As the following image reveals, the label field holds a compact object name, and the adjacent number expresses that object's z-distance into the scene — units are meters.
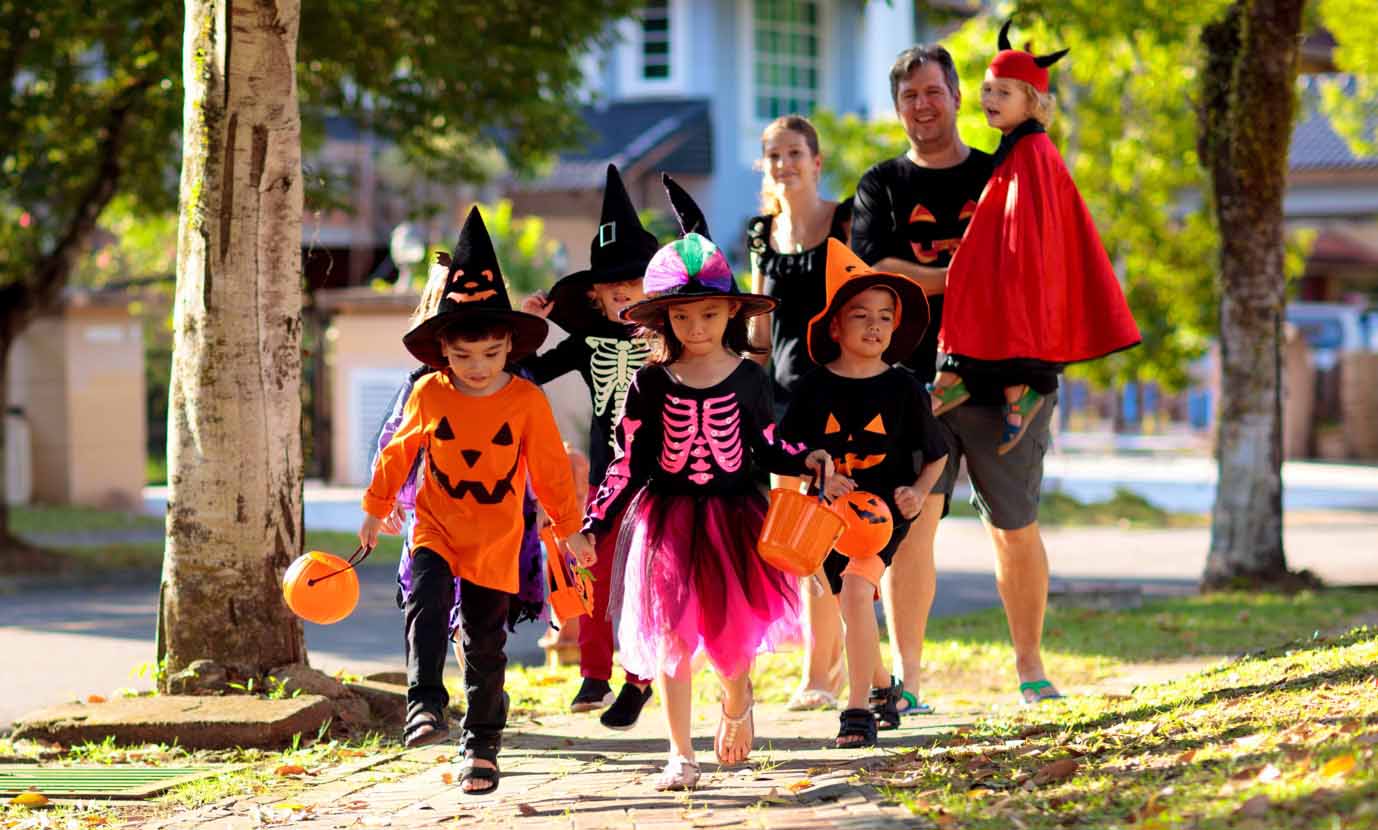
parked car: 35.69
